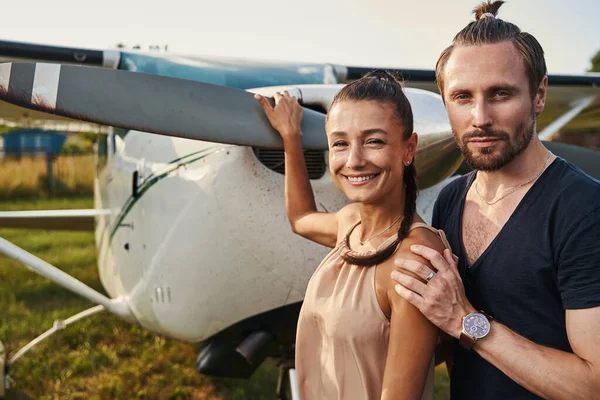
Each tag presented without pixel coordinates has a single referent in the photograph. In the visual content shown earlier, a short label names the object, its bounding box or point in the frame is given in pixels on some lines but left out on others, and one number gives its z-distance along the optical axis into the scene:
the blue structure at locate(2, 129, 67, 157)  27.27
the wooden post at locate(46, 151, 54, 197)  18.36
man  1.19
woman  1.26
